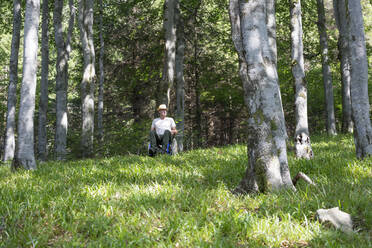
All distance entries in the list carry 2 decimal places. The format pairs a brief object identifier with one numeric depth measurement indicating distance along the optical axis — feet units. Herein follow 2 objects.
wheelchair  29.43
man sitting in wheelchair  29.50
